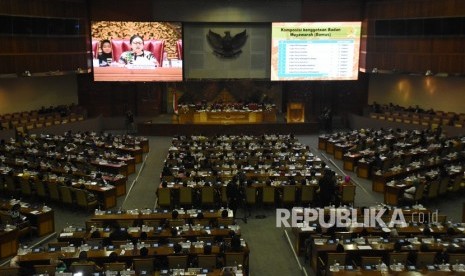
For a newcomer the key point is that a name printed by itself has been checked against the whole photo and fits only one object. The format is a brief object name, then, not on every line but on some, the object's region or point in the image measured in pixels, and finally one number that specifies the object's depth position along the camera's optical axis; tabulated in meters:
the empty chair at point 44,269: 10.26
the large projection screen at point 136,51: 28.47
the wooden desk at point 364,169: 19.87
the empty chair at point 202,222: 13.12
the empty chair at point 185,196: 16.20
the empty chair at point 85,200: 16.03
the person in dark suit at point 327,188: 15.46
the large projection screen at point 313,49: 29.05
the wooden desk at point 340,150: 22.42
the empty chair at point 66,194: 16.30
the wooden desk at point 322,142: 24.16
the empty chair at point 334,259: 11.05
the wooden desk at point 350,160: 20.81
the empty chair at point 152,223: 12.99
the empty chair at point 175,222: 12.99
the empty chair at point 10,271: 10.00
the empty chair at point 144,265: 10.70
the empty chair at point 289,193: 16.34
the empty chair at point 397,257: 11.02
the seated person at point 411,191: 16.50
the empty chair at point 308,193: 16.45
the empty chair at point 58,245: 11.57
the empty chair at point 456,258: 10.95
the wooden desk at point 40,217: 14.34
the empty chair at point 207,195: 16.23
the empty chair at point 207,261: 10.87
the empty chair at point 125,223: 13.24
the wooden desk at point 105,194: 16.38
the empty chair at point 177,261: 10.88
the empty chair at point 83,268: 10.19
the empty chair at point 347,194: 16.55
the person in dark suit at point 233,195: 14.94
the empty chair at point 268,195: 16.33
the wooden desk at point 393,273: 10.23
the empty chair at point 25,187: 17.22
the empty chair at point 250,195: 16.28
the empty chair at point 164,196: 16.14
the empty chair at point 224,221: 13.23
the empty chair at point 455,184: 17.70
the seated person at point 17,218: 13.85
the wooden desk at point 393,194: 16.77
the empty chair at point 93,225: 12.92
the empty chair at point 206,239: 11.98
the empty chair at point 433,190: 16.84
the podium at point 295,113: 28.81
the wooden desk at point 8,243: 12.84
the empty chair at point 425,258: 11.01
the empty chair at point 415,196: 16.47
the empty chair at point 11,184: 17.53
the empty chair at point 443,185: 17.22
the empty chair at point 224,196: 16.31
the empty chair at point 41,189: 16.97
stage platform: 27.50
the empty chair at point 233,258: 11.10
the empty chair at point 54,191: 16.69
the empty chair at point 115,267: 10.45
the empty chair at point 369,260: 10.90
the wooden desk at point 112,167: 19.30
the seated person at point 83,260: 10.38
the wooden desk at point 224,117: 28.14
